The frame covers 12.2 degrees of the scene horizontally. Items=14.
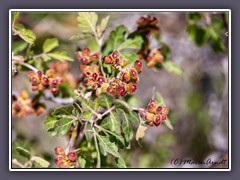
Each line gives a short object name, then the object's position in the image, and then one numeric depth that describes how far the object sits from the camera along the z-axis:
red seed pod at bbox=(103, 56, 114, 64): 0.72
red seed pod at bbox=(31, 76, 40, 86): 0.75
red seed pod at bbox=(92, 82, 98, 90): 0.72
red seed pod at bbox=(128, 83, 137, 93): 0.71
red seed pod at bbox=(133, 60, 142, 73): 0.72
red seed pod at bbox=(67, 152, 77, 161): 0.73
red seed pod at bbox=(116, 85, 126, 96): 0.71
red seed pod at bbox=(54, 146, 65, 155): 0.73
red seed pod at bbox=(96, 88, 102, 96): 0.72
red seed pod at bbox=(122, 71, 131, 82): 0.71
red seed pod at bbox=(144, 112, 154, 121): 0.72
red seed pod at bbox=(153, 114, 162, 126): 0.71
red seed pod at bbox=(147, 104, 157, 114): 0.72
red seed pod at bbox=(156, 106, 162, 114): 0.72
